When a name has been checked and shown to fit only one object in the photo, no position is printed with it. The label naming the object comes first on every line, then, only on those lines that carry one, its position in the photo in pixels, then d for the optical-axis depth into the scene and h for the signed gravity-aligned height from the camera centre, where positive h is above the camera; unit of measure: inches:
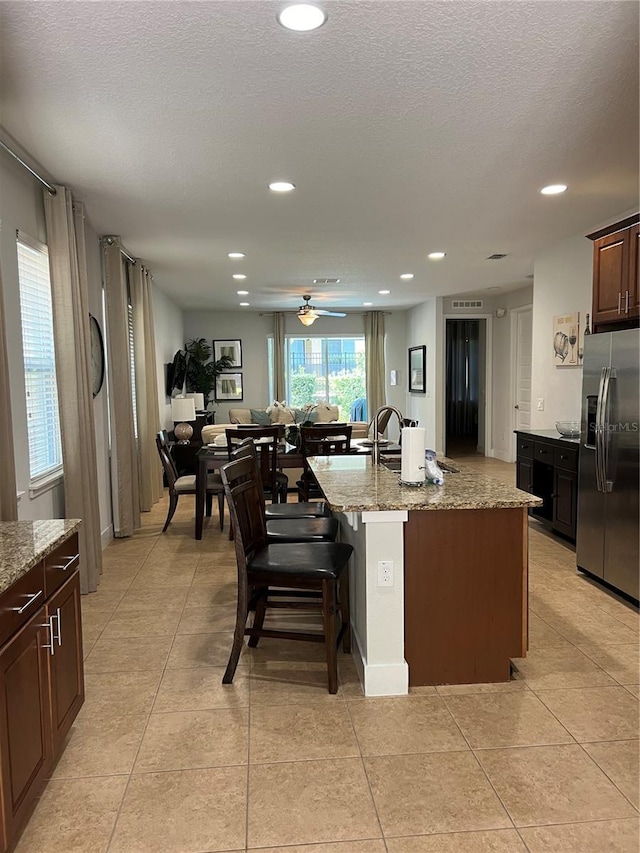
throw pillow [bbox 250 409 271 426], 397.5 -24.5
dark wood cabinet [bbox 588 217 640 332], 142.1 +23.4
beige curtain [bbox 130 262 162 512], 251.0 +0.4
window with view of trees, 461.4 +6.0
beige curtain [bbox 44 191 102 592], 150.5 +5.4
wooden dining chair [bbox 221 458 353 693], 106.5 -32.9
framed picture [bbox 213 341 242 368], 449.4 +23.0
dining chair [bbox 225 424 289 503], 212.8 -24.9
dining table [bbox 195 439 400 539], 214.7 -29.0
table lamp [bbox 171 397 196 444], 274.5 -12.5
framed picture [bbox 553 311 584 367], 212.2 +12.1
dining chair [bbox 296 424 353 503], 215.5 -22.5
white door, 356.2 +4.8
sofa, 390.0 -22.9
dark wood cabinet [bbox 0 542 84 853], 68.1 -40.2
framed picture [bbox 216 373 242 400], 449.4 -3.6
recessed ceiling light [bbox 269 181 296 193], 150.6 +48.7
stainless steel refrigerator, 141.1 -19.9
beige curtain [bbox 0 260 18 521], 107.9 -13.1
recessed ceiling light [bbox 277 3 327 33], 78.4 +47.8
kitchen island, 104.9 -36.8
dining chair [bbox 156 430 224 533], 220.8 -37.3
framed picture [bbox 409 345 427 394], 415.2 +6.1
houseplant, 406.0 +8.1
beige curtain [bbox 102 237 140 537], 210.7 -3.6
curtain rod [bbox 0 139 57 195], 123.4 +47.5
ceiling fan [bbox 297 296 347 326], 343.9 +37.2
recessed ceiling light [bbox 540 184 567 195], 155.9 +48.3
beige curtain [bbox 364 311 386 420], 458.3 +16.1
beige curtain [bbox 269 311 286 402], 449.4 +18.6
